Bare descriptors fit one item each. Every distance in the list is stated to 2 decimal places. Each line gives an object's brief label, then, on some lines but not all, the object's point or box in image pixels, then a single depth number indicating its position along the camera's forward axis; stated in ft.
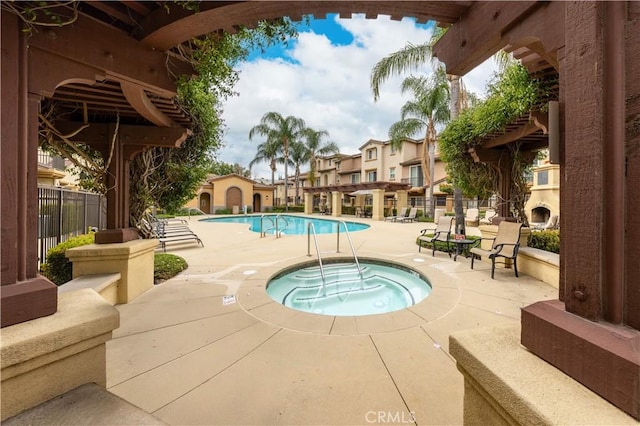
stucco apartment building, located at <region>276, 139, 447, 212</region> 88.74
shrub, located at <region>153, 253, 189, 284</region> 17.56
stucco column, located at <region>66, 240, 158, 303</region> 12.66
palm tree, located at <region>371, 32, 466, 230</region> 30.68
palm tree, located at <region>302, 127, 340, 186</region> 98.07
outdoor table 22.62
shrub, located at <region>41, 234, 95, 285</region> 14.52
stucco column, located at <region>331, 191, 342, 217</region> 82.94
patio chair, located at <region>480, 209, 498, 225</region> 60.44
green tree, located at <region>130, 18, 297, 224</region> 8.70
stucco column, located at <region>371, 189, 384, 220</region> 67.87
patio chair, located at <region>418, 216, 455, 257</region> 25.70
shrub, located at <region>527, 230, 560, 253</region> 21.06
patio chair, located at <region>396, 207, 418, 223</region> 61.14
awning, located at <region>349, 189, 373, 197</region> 72.29
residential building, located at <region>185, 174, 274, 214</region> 101.86
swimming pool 54.66
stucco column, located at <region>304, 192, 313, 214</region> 97.27
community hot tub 16.75
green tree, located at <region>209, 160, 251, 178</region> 143.10
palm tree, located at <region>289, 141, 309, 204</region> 100.75
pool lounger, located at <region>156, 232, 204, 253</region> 27.29
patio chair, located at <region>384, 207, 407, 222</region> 62.92
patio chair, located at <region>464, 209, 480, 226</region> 58.08
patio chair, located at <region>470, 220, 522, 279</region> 18.06
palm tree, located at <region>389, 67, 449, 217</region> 43.91
